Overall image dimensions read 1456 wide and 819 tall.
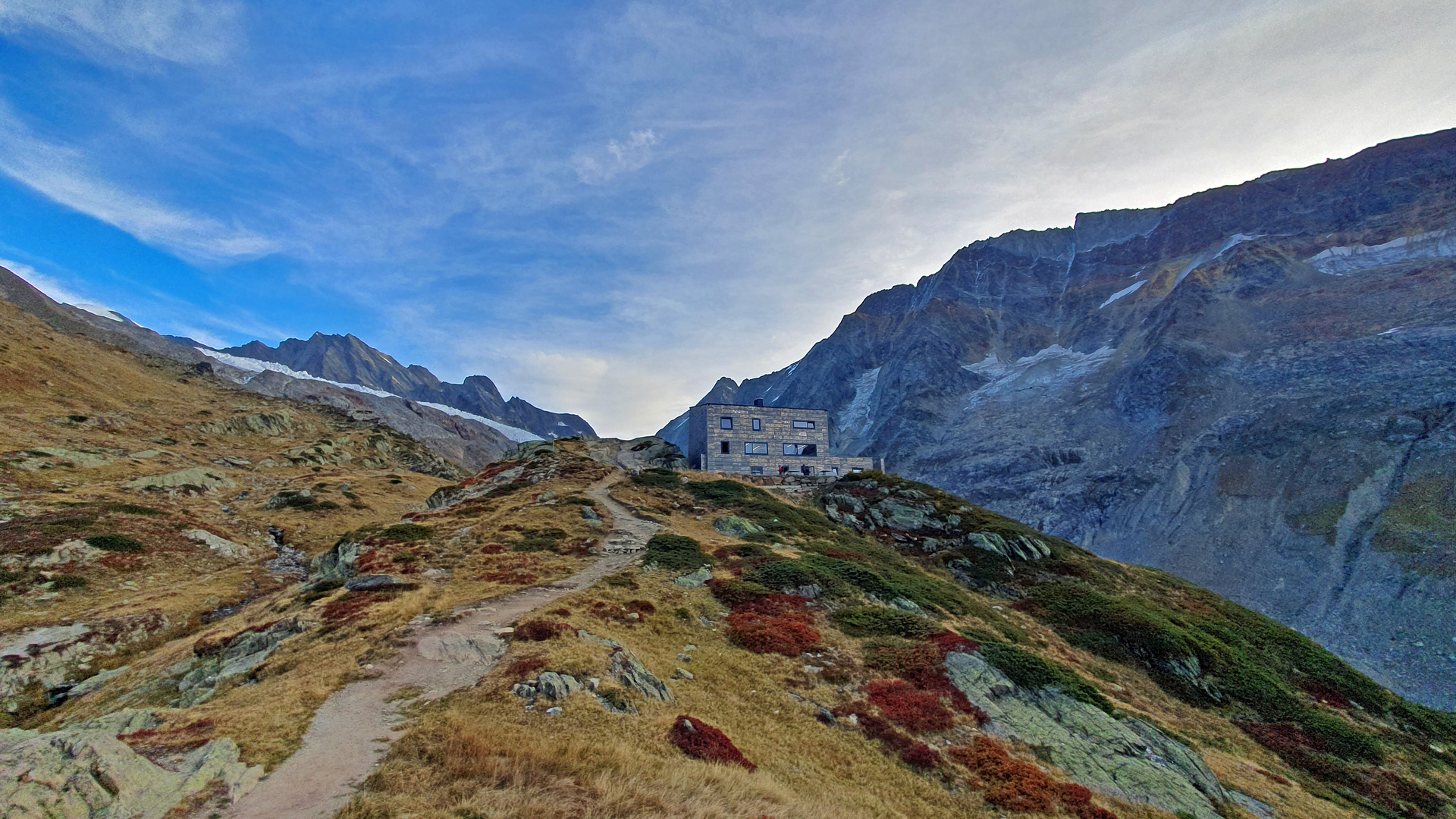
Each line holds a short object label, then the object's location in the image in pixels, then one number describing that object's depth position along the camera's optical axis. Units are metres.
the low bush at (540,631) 21.61
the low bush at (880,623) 29.59
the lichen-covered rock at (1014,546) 48.81
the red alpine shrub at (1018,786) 16.80
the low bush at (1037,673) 24.27
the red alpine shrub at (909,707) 20.91
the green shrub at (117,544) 35.53
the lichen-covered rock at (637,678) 18.97
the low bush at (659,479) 62.56
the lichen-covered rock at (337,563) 33.17
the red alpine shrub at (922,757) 18.28
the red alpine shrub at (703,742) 15.17
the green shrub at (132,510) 41.38
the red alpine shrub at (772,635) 26.39
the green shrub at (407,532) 38.69
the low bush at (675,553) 36.81
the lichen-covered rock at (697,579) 33.72
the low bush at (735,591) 32.19
